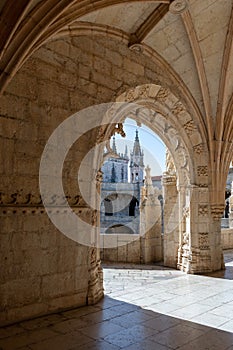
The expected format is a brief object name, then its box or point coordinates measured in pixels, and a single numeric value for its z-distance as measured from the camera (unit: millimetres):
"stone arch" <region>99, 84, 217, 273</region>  5238
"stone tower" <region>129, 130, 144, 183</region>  30809
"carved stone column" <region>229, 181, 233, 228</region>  10552
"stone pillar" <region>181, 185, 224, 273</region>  5336
